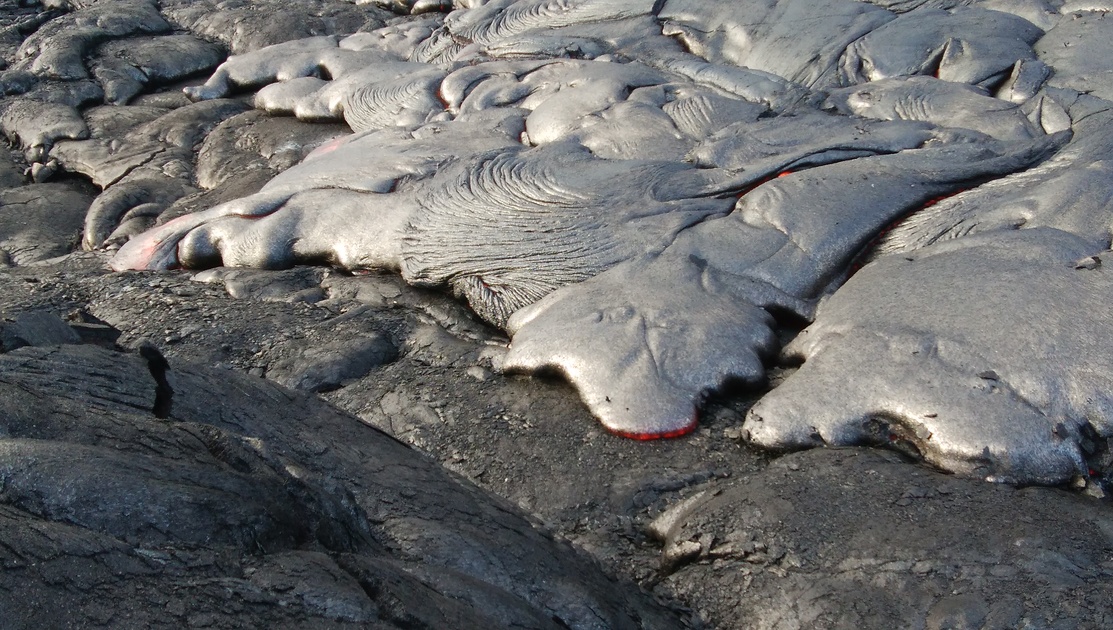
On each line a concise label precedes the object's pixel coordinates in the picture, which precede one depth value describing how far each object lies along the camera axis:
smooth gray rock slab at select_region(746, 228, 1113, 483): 2.83
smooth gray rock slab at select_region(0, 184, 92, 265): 5.51
